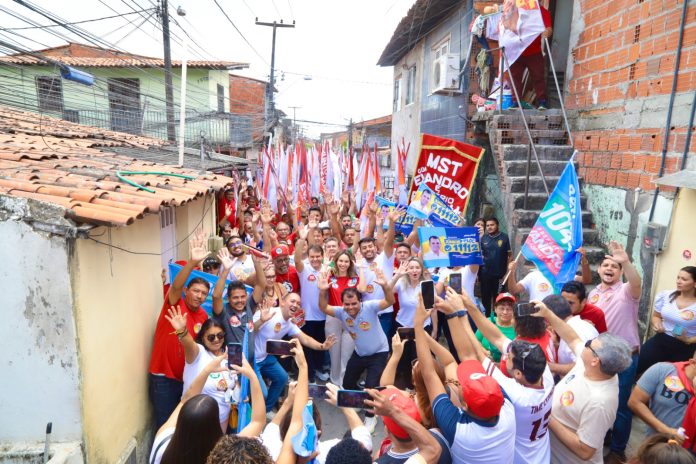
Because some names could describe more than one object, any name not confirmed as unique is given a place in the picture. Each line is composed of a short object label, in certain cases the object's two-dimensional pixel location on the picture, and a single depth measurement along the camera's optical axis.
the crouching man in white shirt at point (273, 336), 4.64
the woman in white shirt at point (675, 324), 4.05
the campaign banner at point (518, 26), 7.53
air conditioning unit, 10.35
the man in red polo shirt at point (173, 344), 4.12
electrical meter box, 5.24
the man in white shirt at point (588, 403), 2.81
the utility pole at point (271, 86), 23.17
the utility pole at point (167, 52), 11.30
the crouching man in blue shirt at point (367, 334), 4.75
